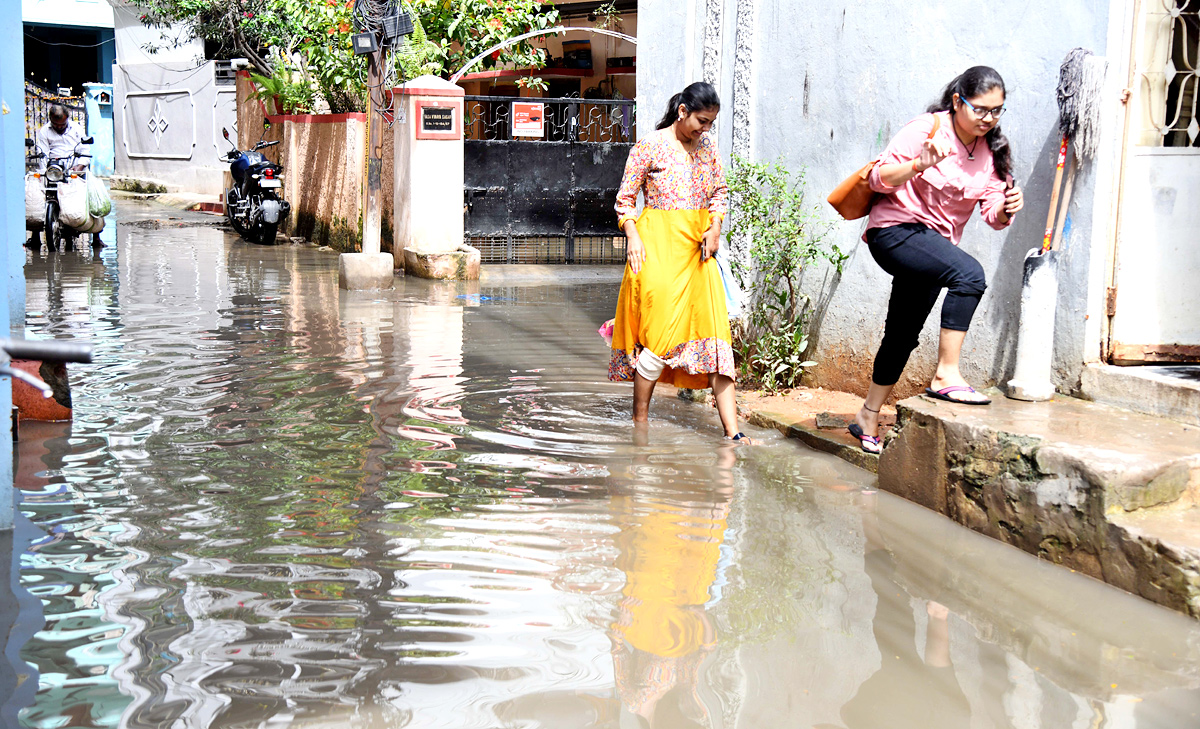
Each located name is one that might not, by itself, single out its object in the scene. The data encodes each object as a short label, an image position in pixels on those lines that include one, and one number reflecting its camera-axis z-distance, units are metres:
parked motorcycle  16.58
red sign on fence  14.27
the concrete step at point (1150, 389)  4.66
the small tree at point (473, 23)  15.88
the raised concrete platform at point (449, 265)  13.02
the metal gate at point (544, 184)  14.23
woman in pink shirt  4.85
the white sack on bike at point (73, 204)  14.55
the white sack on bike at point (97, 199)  14.90
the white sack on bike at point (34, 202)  14.34
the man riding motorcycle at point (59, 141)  14.48
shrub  6.77
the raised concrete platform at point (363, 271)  11.98
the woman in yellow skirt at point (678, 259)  5.84
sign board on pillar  13.05
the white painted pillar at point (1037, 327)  4.97
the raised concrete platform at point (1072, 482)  3.86
